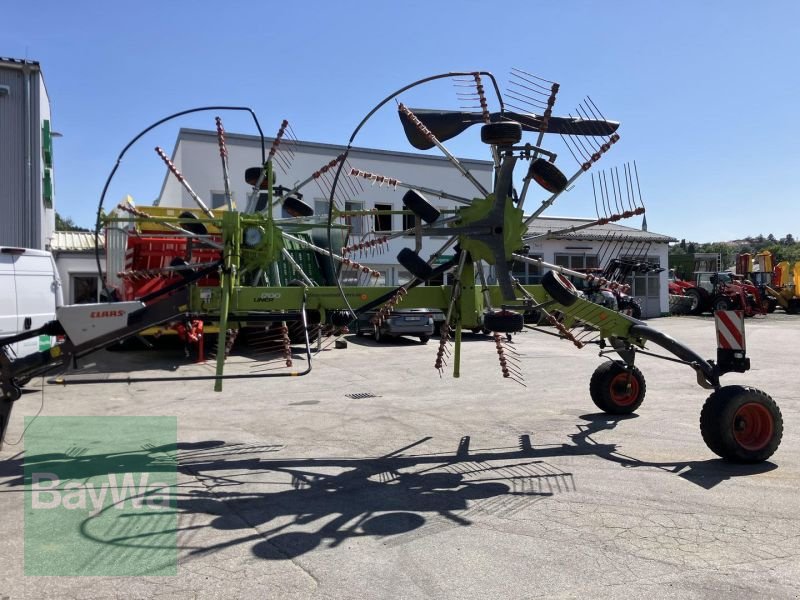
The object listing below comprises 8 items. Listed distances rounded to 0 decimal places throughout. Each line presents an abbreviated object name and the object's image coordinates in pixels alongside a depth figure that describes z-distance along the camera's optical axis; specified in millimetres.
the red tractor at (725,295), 32281
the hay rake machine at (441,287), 6605
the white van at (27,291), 9750
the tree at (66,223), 65994
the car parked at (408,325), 19375
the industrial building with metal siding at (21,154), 16109
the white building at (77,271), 24125
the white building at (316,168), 23422
